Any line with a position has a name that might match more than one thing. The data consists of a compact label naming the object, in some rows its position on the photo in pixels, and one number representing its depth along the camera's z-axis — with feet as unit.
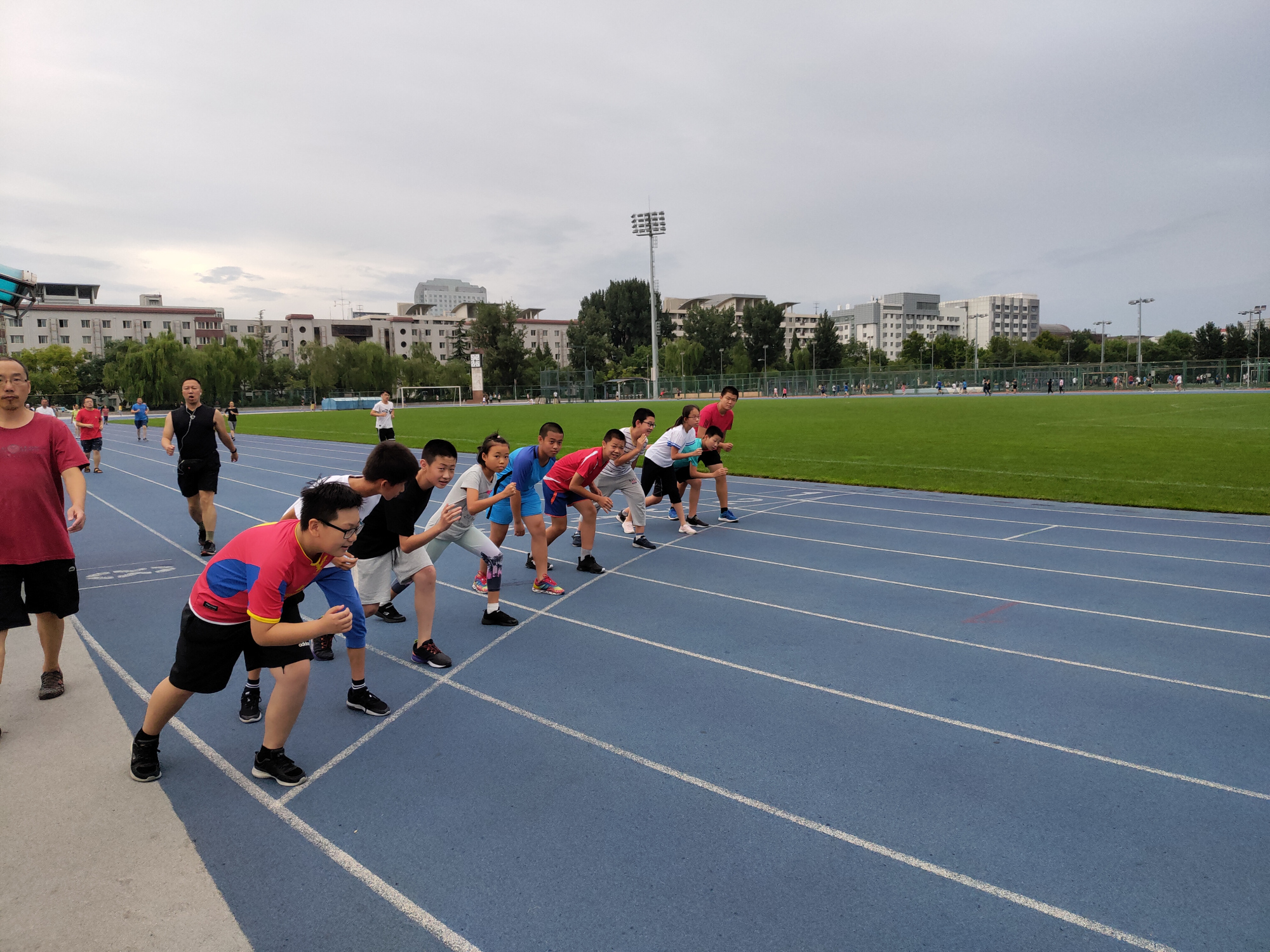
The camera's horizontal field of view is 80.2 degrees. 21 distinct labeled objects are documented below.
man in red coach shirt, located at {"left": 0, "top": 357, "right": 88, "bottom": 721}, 14.37
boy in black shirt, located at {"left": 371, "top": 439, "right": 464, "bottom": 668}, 15.80
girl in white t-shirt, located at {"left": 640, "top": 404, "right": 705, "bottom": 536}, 33.27
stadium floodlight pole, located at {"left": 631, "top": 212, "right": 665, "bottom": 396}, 222.07
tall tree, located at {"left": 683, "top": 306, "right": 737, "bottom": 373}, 309.01
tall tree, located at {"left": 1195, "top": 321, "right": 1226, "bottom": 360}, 276.62
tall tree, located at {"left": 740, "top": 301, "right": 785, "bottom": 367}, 314.35
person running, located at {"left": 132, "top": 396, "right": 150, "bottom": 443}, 98.84
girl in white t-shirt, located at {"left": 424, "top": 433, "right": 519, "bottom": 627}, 17.94
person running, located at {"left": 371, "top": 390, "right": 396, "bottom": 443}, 65.82
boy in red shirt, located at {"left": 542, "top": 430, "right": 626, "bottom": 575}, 24.39
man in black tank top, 27.61
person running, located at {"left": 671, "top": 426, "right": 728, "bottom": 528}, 33.99
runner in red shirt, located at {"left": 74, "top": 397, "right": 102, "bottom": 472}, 60.90
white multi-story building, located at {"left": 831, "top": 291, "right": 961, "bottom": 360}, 524.52
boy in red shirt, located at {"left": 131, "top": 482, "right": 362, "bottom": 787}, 10.57
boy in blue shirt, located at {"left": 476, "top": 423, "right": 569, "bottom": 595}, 22.13
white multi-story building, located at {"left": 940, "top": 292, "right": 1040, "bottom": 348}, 568.00
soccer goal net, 270.87
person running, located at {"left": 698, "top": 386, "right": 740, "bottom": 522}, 34.50
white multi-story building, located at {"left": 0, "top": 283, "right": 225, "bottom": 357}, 309.01
